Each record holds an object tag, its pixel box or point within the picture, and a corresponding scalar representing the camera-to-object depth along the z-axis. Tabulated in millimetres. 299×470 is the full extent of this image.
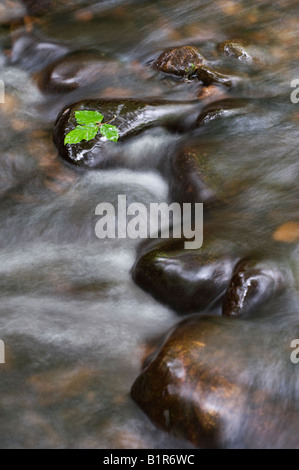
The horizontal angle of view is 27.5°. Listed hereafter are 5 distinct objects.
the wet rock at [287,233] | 4147
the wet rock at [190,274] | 3898
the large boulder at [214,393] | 3057
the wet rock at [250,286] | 3699
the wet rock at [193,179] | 4773
